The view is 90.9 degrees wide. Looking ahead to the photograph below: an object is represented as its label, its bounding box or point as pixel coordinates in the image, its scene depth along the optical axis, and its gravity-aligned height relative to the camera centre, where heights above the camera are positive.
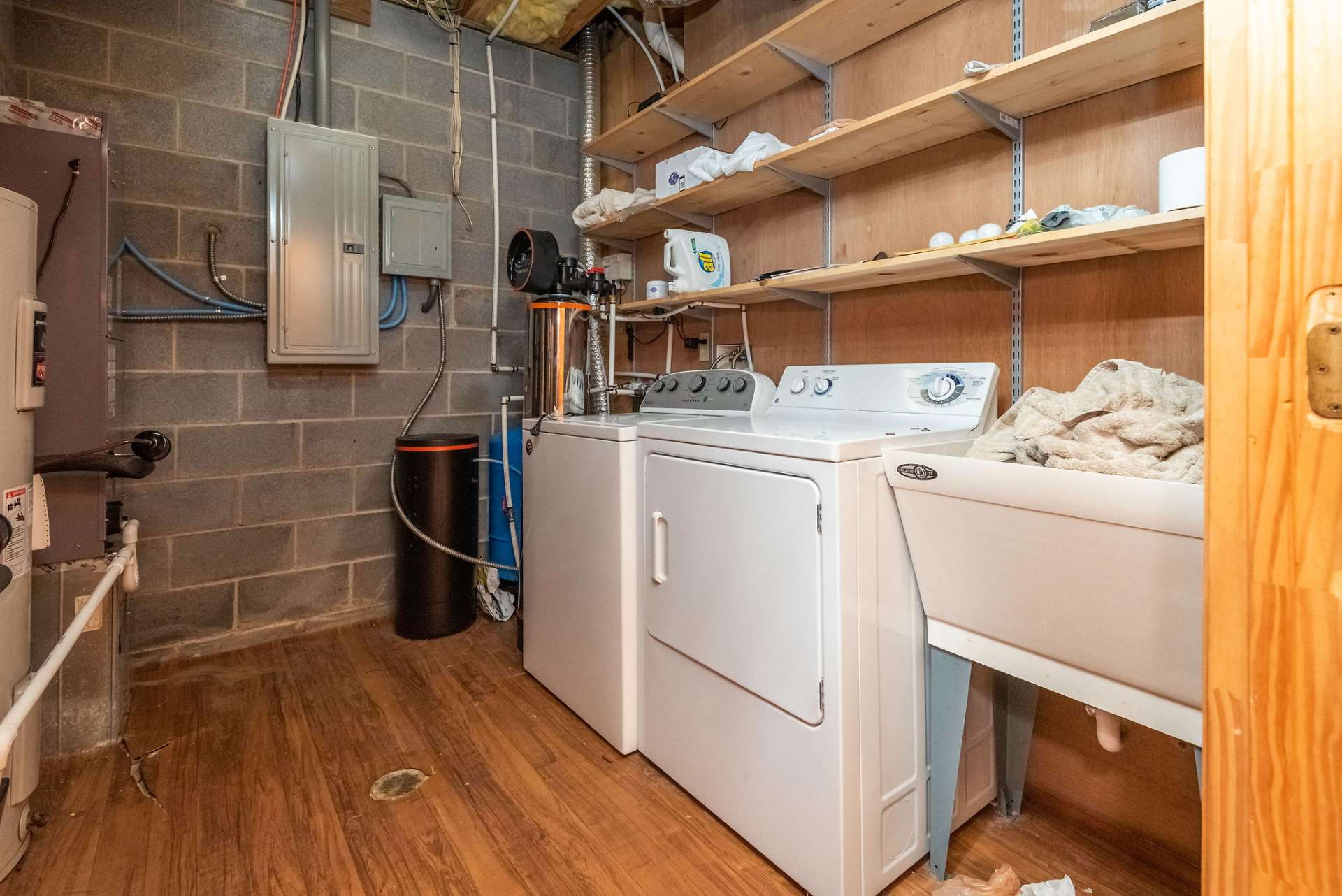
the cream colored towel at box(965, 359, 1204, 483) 1.03 +0.01
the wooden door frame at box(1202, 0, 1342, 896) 0.56 -0.03
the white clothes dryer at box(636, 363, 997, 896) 1.26 -0.42
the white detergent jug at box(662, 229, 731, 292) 2.34 +0.63
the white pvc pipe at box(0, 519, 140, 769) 0.99 -0.40
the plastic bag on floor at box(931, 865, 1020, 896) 1.30 -0.90
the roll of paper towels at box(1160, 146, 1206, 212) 1.18 +0.46
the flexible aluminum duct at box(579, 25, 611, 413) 3.01 +1.52
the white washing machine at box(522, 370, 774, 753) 1.79 -0.32
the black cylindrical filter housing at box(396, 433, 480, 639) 2.60 -0.35
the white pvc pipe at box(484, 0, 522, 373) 2.90 +1.22
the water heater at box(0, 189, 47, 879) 1.23 -0.04
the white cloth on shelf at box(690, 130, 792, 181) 2.04 +0.88
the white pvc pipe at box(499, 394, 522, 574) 2.70 -0.24
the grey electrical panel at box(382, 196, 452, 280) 2.63 +0.82
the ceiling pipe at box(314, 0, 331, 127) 2.47 +1.44
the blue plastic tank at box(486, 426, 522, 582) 2.83 -0.29
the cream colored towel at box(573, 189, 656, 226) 2.58 +0.95
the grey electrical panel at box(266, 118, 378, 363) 2.39 +0.72
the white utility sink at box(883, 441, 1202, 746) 0.98 -0.24
